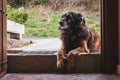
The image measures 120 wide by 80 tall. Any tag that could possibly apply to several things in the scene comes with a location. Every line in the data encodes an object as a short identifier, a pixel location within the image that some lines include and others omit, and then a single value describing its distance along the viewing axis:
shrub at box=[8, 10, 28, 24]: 3.55
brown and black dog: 2.79
